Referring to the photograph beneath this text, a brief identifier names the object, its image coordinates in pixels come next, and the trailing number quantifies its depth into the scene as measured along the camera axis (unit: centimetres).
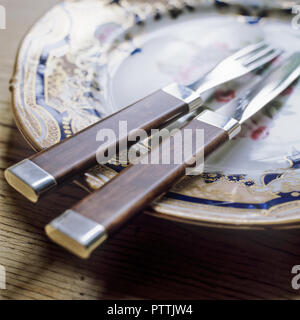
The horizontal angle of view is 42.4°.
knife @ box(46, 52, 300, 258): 29
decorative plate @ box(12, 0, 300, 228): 36
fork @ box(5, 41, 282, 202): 34
